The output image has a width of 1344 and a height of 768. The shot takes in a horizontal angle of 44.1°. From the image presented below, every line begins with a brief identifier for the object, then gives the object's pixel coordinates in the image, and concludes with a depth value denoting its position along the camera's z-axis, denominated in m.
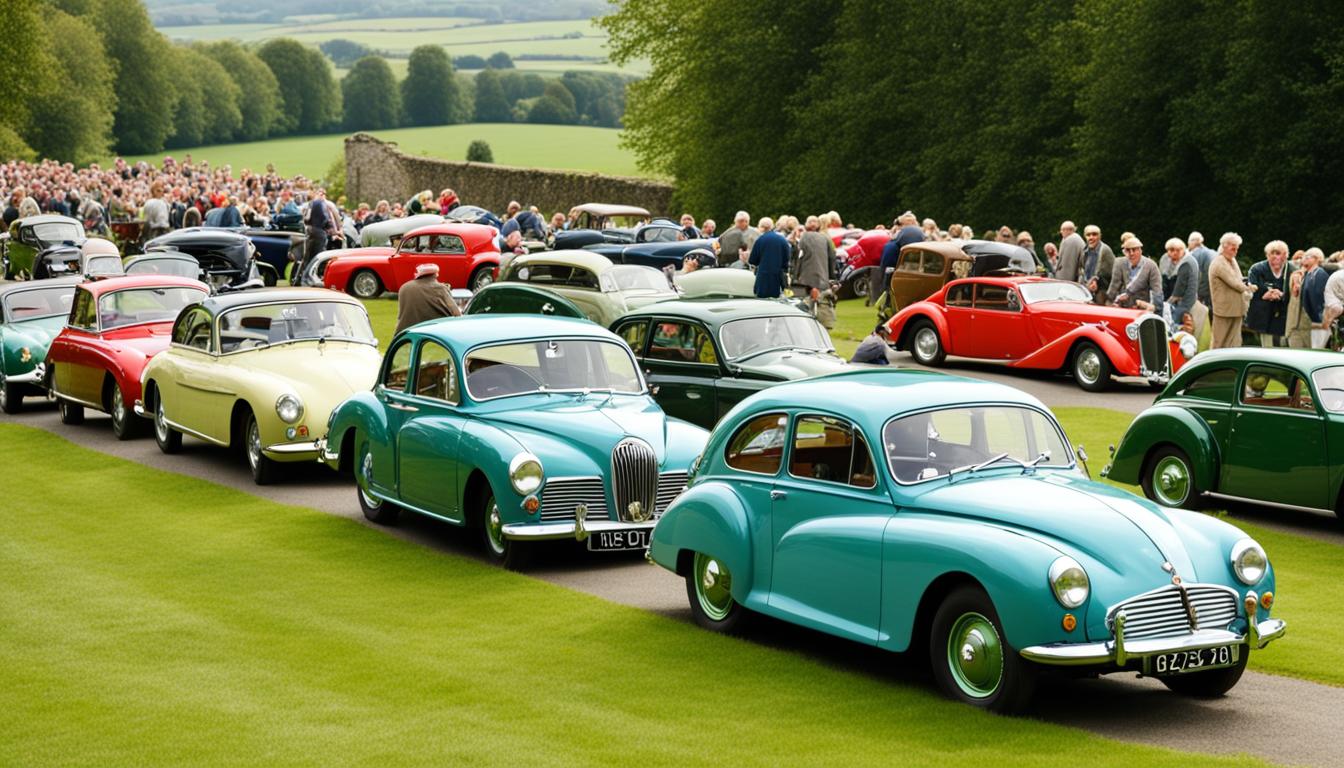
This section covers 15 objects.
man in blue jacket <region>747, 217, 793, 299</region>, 25.42
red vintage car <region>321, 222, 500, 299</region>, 32.94
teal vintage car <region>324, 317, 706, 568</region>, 12.11
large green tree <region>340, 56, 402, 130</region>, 153.00
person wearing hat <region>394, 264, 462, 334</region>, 19.53
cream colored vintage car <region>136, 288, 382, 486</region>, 15.91
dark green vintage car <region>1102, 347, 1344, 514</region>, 13.57
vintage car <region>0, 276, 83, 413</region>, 21.73
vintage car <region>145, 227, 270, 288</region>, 31.91
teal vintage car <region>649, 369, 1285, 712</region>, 8.16
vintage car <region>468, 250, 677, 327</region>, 23.39
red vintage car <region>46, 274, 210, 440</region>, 19.06
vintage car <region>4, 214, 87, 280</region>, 36.44
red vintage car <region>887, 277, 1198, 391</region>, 22.36
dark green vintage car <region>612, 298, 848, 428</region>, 16.70
